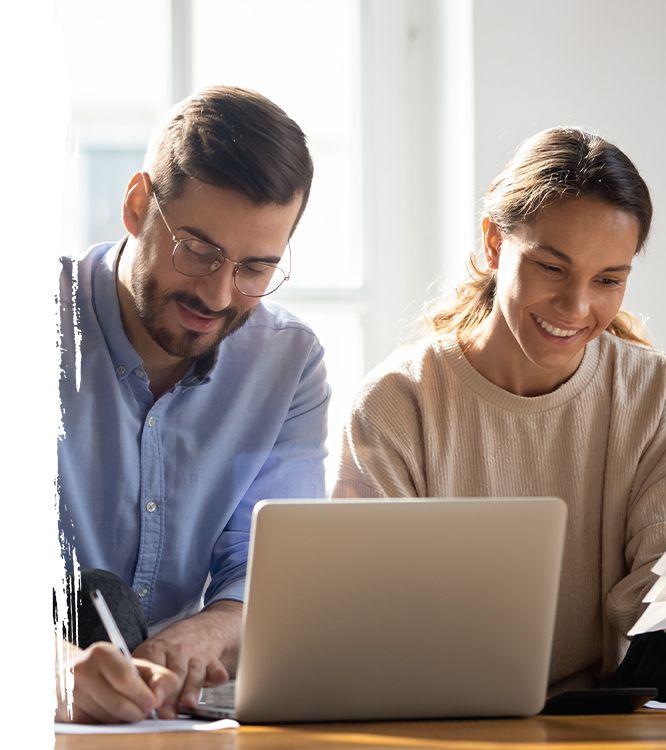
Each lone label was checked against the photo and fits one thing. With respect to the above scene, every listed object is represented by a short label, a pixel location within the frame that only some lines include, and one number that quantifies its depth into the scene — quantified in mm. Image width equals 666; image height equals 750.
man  2553
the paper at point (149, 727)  2008
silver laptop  2006
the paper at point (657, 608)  2257
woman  2619
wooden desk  1928
